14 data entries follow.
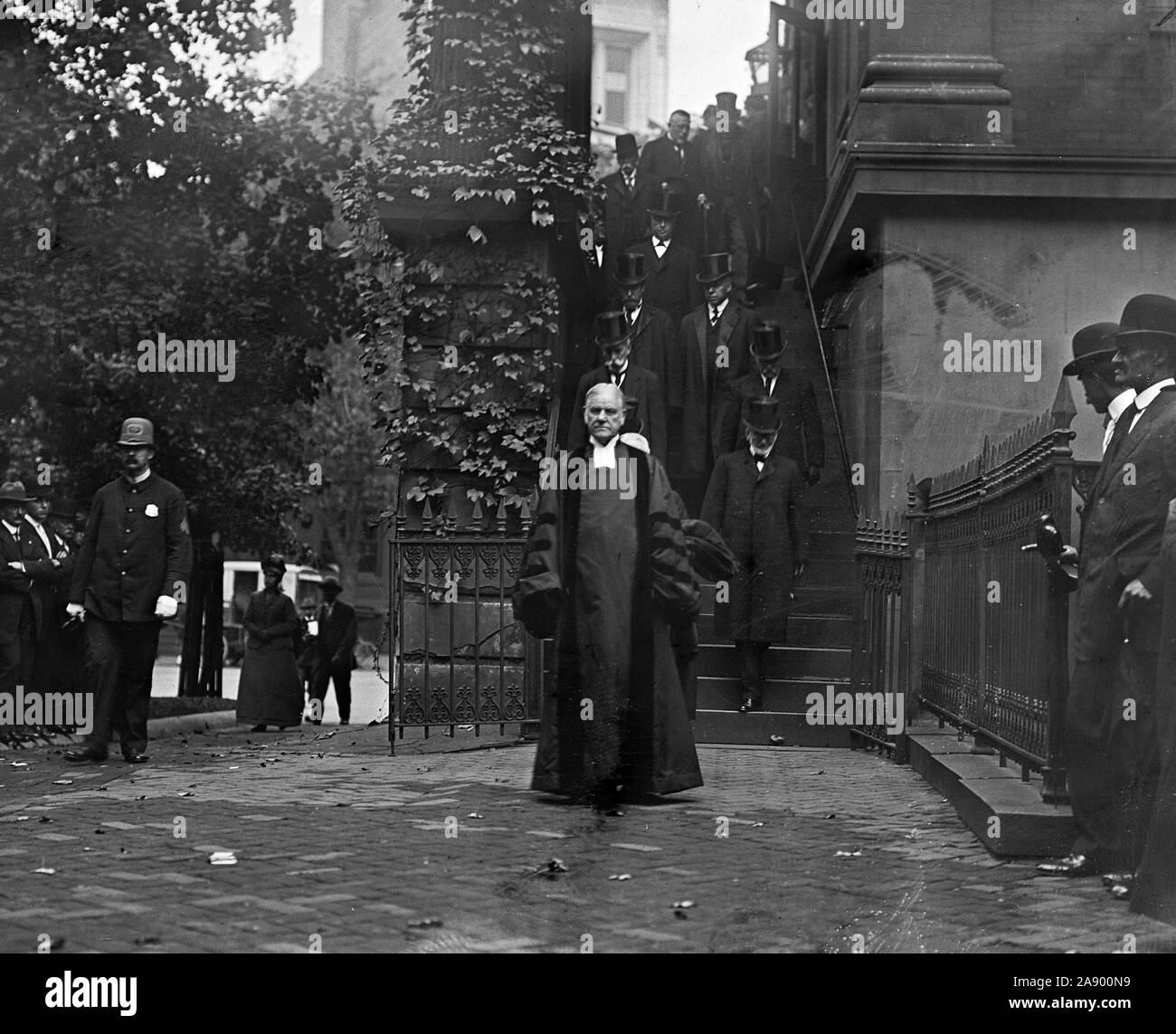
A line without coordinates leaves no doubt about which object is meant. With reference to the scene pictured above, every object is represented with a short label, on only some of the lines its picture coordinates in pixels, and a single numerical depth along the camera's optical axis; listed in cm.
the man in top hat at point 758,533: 1241
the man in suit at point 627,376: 1467
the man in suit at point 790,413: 1399
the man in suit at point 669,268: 1681
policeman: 1167
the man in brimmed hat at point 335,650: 2072
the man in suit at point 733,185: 1791
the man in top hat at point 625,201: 1734
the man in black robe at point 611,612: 887
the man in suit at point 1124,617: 667
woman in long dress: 1772
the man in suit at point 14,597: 1362
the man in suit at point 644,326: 1543
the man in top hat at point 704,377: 1509
